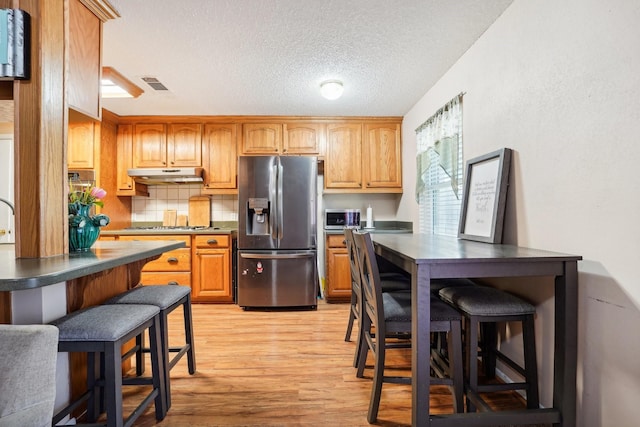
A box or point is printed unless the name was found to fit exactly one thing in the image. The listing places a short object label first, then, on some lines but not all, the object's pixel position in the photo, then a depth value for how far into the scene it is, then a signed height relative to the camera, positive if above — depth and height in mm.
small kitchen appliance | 3945 -64
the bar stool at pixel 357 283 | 2010 -485
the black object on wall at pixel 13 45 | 1401 +723
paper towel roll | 4059 -65
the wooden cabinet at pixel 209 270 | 3682 -651
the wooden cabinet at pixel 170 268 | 3652 -627
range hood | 3729 +439
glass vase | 1650 -71
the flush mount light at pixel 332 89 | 2838 +1088
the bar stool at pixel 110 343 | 1195 -500
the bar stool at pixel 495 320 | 1492 -529
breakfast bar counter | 1058 -326
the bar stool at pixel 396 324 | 1511 -528
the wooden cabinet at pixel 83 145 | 3580 +739
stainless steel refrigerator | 3471 -207
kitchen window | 2512 +372
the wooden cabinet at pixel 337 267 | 3693 -617
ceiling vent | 2860 +1172
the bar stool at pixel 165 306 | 1666 -514
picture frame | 1873 +102
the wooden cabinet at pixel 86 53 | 1670 +862
